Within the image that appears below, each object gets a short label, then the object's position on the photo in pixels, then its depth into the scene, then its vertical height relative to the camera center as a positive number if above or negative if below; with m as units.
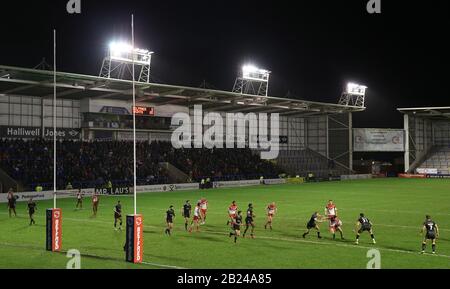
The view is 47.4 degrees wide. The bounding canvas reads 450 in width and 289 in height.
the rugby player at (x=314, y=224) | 24.03 -3.53
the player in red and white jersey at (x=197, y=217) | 26.61 -3.55
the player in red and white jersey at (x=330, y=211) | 25.02 -3.08
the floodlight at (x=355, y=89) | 82.00 +9.79
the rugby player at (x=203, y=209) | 27.73 -3.32
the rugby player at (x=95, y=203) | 33.62 -3.56
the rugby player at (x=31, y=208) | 29.45 -3.42
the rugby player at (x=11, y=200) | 33.41 -3.35
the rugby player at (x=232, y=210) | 26.03 -3.18
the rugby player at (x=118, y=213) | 27.08 -3.40
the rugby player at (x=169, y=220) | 25.30 -3.52
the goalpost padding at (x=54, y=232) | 20.66 -3.37
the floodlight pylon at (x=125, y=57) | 52.81 +9.98
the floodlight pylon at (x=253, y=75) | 67.88 +10.13
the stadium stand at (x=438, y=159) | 89.00 -1.85
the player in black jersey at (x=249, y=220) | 24.14 -3.39
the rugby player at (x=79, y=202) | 38.00 -4.05
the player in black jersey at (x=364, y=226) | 22.42 -3.41
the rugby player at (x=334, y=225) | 23.91 -3.61
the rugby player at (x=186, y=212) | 27.34 -3.38
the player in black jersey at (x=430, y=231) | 19.98 -3.25
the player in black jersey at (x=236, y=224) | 22.83 -3.38
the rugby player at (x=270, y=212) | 27.44 -3.39
